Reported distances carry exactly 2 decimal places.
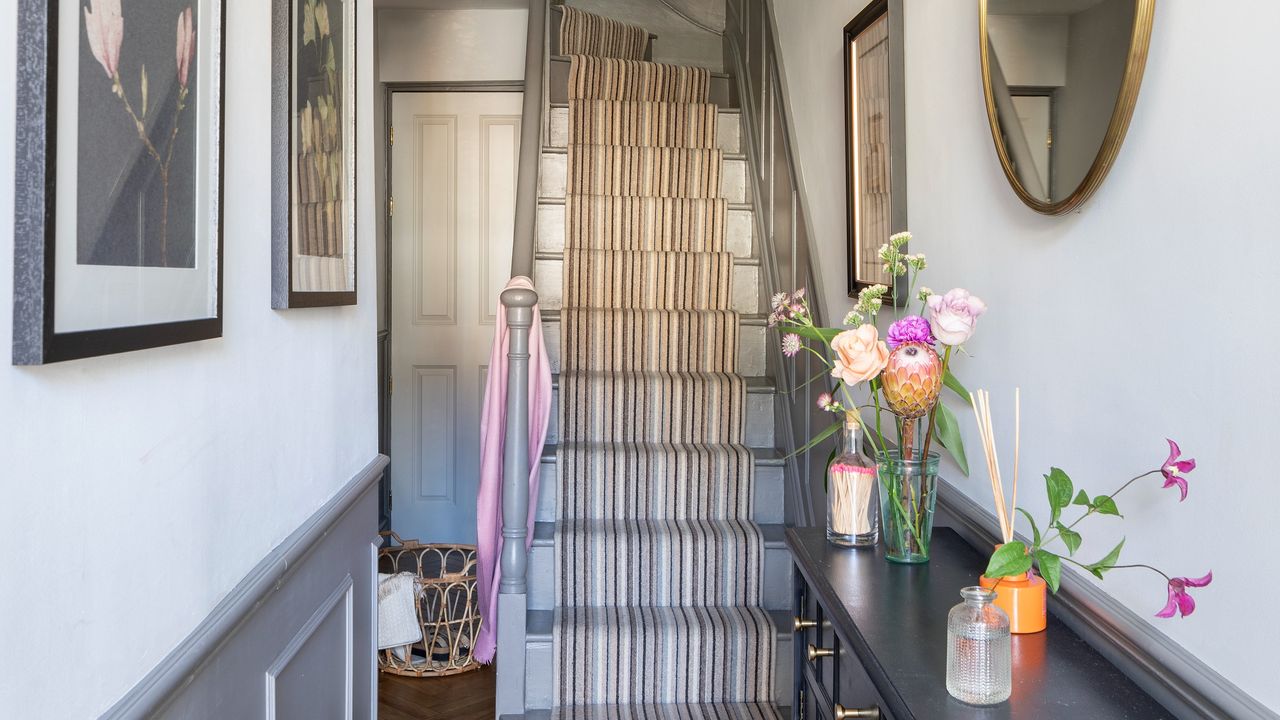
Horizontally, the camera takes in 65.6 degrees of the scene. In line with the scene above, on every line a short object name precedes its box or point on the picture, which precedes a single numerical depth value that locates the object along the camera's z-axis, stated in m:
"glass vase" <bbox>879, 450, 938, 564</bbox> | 1.57
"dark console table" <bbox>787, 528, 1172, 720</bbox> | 1.09
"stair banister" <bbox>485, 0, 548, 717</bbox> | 2.96
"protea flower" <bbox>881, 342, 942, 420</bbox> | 1.52
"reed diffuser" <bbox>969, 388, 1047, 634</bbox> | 1.30
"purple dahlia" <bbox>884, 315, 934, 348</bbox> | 1.51
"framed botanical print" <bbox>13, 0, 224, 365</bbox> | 0.80
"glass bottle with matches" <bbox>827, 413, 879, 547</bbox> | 1.69
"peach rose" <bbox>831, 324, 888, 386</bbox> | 1.49
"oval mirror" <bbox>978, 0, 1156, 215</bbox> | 1.23
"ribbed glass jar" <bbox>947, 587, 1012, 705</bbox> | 1.07
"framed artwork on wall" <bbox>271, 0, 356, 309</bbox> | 1.56
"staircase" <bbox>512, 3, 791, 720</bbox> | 3.01
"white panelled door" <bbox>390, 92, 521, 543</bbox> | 5.04
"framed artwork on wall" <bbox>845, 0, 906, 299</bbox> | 2.15
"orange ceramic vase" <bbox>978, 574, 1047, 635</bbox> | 1.30
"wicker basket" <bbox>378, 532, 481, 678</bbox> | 3.54
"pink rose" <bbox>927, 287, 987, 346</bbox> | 1.42
